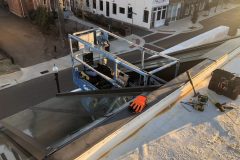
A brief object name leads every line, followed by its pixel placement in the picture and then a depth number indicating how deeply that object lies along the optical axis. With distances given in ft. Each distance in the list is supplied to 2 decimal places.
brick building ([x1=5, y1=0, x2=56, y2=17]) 102.42
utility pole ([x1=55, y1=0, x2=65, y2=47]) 74.87
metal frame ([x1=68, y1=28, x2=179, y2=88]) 27.53
